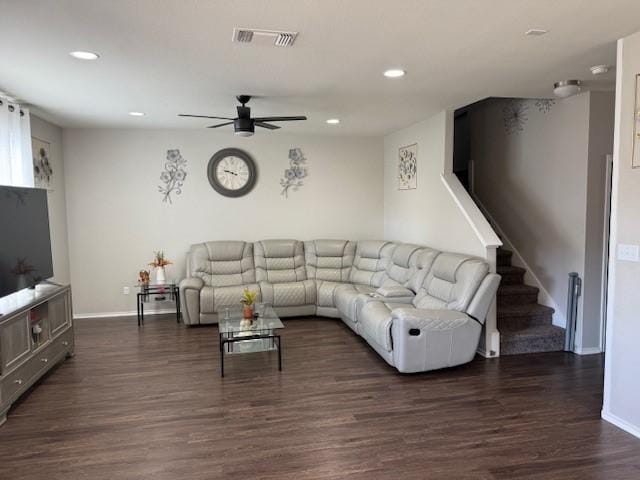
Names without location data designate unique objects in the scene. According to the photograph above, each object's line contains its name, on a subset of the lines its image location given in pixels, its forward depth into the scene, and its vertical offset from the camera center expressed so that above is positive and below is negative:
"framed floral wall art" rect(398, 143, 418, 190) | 5.45 +0.59
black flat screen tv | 3.28 -0.20
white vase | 5.57 -0.82
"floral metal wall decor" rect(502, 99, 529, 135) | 4.86 +1.13
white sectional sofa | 3.62 -0.88
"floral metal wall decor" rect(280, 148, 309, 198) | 6.22 +0.59
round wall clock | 5.95 +0.58
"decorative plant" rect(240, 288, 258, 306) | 4.07 -0.82
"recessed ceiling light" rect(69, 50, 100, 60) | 2.83 +1.08
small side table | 5.45 -1.04
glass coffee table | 3.77 -1.09
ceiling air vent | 2.47 +1.06
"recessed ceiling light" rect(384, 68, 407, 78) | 3.21 +1.07
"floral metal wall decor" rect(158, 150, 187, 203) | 5.84 +0.54
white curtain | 3.90 +0.68
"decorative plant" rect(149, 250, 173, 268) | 5.60 -0.63
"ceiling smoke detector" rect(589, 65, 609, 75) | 3.18 +1.07
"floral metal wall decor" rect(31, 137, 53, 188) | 4.72 +0.60
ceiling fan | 3.85 +0.84
